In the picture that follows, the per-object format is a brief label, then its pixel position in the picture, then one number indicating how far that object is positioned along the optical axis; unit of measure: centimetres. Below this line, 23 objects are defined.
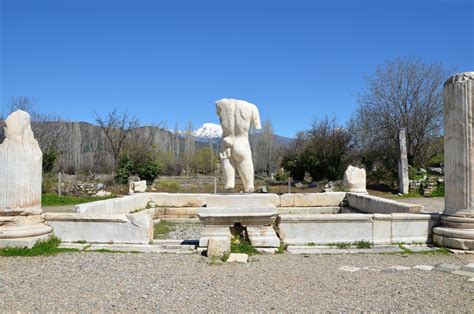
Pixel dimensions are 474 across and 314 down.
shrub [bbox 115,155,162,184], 2186
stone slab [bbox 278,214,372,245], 616
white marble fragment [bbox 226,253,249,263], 513
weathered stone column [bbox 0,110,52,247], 572
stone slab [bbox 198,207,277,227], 598
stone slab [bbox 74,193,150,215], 718
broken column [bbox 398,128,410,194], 1928
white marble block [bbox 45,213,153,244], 605
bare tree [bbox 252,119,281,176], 4309
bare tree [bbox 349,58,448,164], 2330
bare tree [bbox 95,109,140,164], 3039
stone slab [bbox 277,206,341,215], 1020
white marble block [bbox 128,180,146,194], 1318
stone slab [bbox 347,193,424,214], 704
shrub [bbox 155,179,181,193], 1909
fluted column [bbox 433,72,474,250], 589
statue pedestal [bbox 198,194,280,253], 584
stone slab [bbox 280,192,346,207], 1053
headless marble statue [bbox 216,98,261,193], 700
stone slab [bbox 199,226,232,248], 593
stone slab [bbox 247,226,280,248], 578
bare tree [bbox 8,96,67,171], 2364
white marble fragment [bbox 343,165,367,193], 1134
